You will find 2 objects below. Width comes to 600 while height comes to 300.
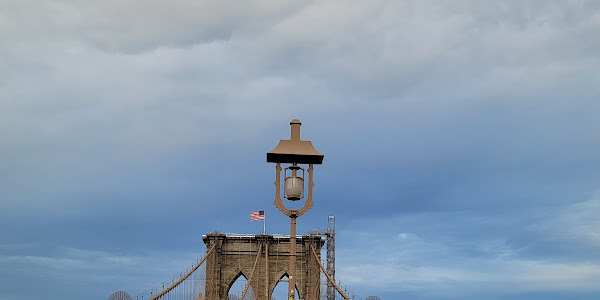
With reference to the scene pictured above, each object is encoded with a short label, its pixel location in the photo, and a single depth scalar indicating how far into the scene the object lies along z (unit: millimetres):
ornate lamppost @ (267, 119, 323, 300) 16344
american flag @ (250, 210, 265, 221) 67400
